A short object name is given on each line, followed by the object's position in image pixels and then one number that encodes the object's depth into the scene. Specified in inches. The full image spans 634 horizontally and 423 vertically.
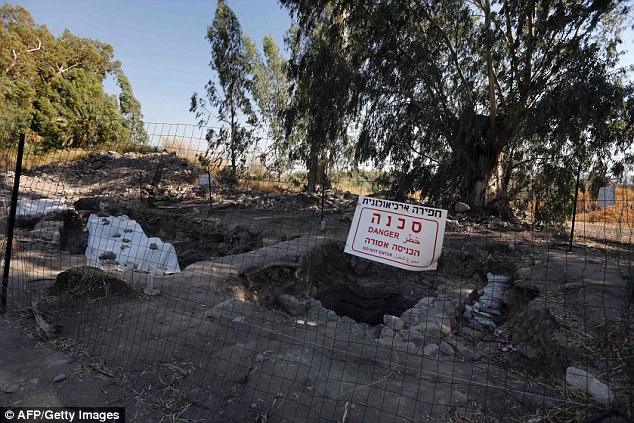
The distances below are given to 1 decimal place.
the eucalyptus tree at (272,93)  685.3
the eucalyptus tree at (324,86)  465.1
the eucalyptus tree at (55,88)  892.6
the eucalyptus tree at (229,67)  656.4
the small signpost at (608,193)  237.3
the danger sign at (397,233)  126.6
